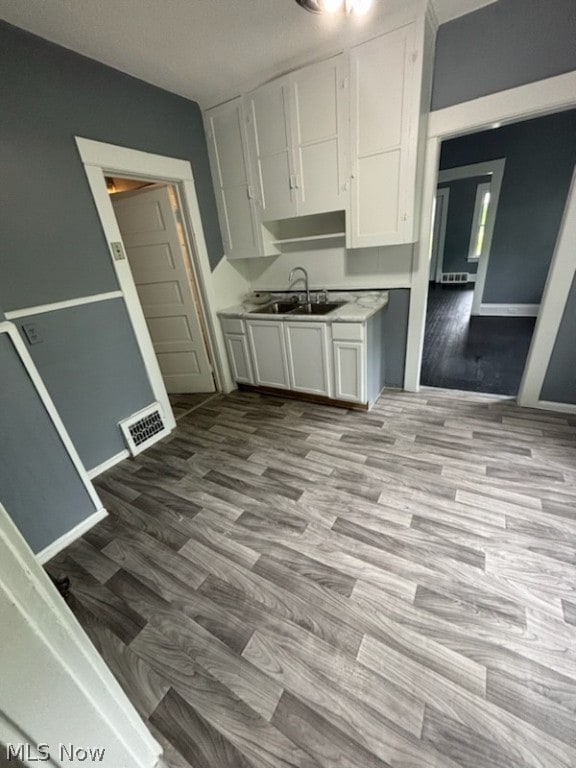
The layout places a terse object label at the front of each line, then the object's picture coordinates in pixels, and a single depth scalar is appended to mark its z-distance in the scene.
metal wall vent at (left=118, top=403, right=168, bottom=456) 2.43
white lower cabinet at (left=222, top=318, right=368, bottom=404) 2.50
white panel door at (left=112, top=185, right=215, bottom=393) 2.87
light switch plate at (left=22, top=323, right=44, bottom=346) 1.84
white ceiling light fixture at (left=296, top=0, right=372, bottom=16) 1.58
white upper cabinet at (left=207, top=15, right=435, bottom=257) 1.96
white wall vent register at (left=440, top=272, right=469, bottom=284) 7.24
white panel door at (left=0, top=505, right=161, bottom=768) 0.50
